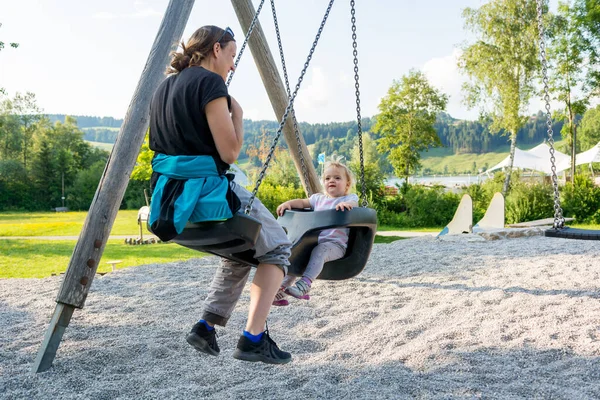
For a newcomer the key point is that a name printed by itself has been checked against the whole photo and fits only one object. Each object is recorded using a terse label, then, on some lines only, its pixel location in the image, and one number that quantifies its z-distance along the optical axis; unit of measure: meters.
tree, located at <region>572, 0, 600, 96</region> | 17.41
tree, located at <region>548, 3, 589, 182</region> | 18.31
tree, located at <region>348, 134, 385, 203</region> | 16.97
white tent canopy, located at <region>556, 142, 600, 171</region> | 26.22
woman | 2.05
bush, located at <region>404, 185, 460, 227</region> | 15.71
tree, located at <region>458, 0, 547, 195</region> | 18.05
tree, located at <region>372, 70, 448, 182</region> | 21.12
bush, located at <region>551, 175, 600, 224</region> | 14.42
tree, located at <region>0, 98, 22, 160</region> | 43.05
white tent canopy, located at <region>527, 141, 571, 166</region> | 30.64
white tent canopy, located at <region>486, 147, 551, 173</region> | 27.66
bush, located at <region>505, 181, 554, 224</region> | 13.89
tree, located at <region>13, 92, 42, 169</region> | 45.22
